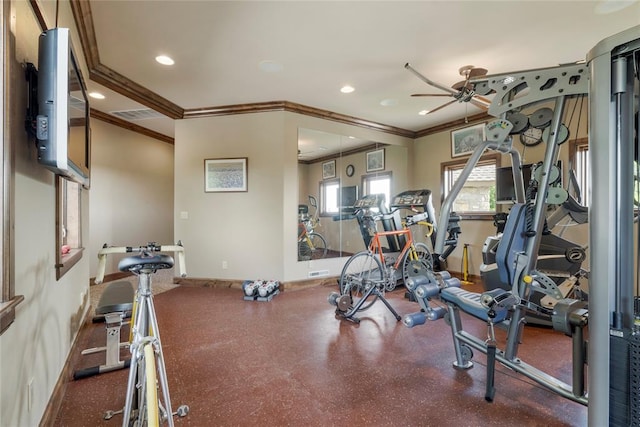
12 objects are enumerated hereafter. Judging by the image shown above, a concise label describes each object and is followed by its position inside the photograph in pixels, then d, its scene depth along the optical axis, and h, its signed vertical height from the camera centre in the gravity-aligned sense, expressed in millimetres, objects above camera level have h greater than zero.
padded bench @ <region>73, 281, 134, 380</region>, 2010 -799
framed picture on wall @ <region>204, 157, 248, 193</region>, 4555 +560
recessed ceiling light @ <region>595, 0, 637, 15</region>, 2266 +1596
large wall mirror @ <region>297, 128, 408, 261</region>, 4727 +483
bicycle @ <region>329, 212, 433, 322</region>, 3209 -721
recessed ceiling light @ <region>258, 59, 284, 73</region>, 3215 +1615
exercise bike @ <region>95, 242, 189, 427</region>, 1158 -514
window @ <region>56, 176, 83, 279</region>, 1966 -102
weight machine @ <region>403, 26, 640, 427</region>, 1189 -196
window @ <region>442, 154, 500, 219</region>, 4771 +338
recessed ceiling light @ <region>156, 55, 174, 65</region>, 3087 +1606
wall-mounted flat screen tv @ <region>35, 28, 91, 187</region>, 1196 +460
